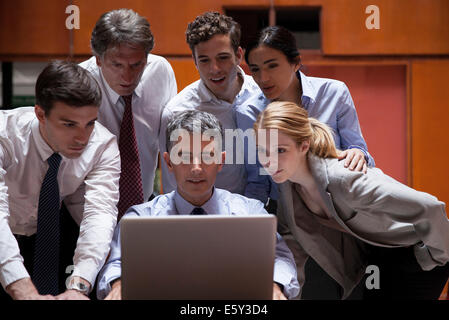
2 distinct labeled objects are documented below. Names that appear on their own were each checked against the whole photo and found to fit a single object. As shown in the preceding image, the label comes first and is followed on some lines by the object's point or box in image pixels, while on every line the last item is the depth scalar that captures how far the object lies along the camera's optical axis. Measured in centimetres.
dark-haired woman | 221
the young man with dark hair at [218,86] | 226
